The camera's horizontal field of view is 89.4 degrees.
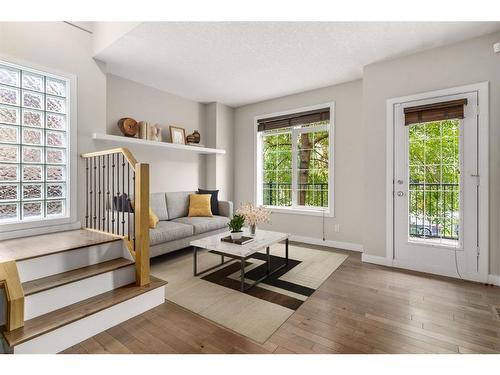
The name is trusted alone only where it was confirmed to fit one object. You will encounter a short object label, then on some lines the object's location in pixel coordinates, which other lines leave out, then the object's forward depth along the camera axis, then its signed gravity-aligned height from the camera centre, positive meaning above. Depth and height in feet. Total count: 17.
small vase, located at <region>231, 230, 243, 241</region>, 9.65 -1.89
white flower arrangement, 10.19 -1.18
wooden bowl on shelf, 12.21 +2.90
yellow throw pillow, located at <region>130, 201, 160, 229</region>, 10.99 -1.56
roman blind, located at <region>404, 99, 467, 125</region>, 9.30 +2.90
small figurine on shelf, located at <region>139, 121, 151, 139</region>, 12.90 +2.86
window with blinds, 14.62 +1.61
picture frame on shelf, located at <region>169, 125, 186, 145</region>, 14.75 +3.03
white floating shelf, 10.65 +2.13
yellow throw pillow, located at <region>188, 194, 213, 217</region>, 14.11 -1.10
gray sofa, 10.75 -1.85
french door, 9.24 -0.23
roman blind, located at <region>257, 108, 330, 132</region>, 14.22 +4.02
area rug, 6.82 -3.51
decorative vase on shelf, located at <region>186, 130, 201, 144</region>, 15.70 +3.01
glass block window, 8.63 +1.49
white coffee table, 8.55 -2.19
